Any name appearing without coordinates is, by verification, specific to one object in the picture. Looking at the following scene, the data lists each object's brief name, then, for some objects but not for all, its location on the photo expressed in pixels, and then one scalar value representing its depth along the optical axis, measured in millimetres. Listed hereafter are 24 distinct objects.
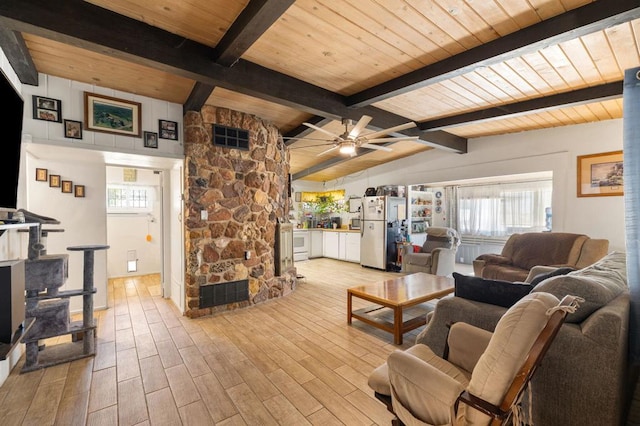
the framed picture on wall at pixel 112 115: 2902
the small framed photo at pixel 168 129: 3365
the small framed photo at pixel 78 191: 3678
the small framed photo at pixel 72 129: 2787
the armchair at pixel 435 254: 5219
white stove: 7367
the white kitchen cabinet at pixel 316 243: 7875
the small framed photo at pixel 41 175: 3422
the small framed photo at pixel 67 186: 3596
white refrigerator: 6254
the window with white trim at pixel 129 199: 5516
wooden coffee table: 2805
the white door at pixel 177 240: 3691
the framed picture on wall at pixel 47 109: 2637
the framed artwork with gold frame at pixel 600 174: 3834
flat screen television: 1498
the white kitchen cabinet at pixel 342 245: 7129
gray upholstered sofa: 1260
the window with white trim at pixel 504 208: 5668
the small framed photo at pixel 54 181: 3512
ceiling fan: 3275
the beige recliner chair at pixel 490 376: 1022
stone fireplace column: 3506
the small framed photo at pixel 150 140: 3263
